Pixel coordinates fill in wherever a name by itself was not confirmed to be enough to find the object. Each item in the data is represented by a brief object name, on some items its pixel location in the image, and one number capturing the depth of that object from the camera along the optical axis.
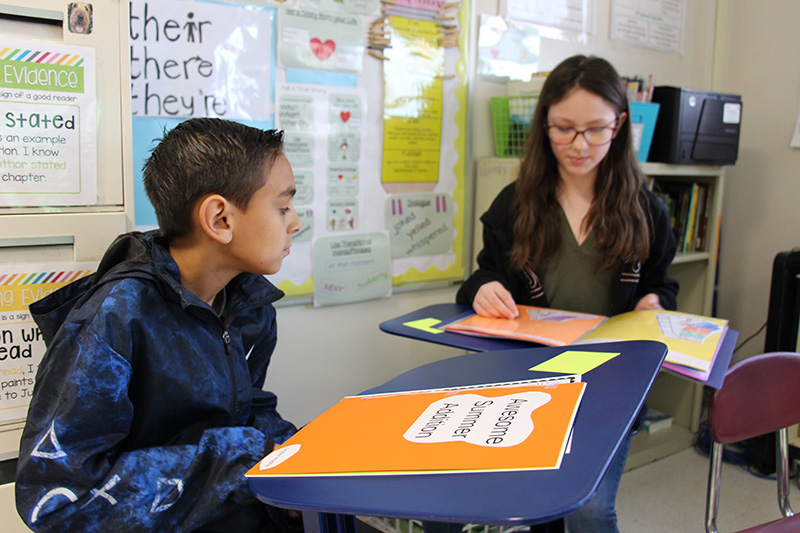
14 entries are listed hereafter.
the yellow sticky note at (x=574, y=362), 0.88
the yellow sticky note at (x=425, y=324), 1.40
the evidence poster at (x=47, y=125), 0.95
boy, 0.79
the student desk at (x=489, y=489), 0.50
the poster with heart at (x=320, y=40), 1.70
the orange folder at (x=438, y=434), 0.59
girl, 1.56
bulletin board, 1.54
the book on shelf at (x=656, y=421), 2.55
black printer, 2.25
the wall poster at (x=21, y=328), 0.99
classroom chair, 1.31
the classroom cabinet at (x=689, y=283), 2.50
